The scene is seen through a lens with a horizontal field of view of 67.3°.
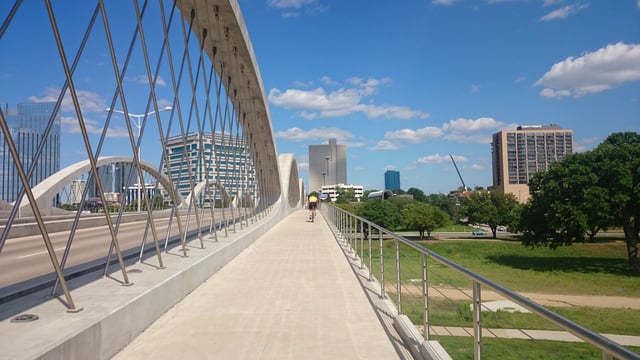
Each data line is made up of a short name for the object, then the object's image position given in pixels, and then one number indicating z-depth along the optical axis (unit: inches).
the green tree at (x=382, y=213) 2170.3
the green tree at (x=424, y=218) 2481.5
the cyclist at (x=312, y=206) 1058.7
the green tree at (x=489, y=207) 2655.0
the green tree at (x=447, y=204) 3768.7
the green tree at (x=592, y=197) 1219.2
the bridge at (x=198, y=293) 141.1
